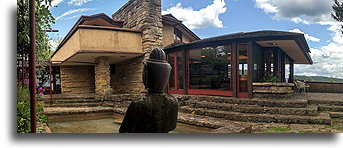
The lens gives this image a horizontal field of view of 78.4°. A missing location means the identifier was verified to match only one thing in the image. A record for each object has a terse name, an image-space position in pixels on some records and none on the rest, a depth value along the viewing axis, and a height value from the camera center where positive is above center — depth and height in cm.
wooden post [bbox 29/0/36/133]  229 +24
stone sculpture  175 -26
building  543 +69
